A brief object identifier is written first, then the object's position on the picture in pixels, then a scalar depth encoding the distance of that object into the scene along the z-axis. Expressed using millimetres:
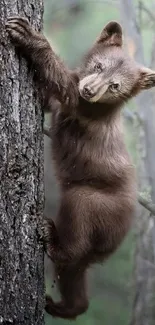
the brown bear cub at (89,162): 8047
